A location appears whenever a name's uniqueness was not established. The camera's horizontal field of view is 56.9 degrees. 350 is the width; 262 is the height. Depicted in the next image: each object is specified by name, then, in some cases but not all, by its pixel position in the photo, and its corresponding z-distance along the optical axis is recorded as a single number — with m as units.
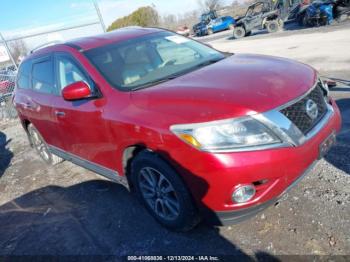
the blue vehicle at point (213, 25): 32.19
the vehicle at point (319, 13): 16.97
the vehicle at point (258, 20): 19.80
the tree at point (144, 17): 45.83
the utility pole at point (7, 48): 10.23
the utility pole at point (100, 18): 9.53
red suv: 2.33
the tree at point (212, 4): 54.56
